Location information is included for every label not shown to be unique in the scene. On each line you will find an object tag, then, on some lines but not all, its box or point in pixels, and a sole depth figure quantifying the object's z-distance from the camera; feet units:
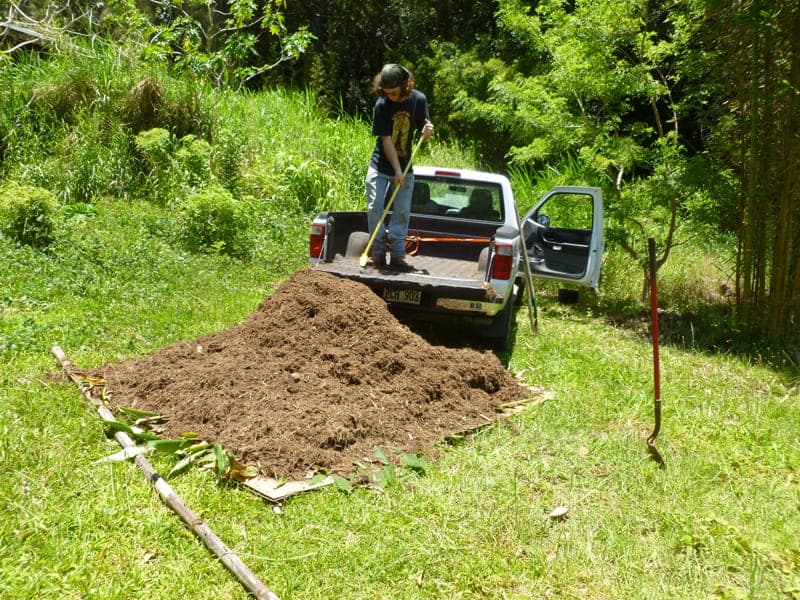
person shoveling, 22.33
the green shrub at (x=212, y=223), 31.81
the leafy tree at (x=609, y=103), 30.07
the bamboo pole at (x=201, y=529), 10.73
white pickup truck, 21.13
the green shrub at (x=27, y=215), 27.78
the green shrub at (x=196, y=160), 37.52
